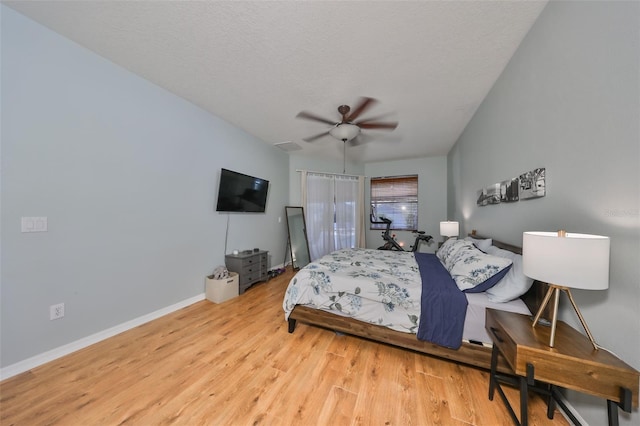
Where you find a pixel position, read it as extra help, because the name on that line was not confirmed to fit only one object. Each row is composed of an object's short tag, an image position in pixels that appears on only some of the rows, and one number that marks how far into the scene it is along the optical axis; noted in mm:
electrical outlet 1780
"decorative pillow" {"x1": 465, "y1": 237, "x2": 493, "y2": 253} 2293
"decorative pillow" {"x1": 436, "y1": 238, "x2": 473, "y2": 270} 2327
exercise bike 4504
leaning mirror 4773
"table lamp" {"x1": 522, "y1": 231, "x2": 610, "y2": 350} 912
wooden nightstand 892
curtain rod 4943
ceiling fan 2635
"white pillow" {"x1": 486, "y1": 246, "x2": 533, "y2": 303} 1532
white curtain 5000
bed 1604
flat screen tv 3188
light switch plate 1653
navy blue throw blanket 1634
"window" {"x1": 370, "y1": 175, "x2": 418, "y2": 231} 5266
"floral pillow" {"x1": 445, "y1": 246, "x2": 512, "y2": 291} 1667
